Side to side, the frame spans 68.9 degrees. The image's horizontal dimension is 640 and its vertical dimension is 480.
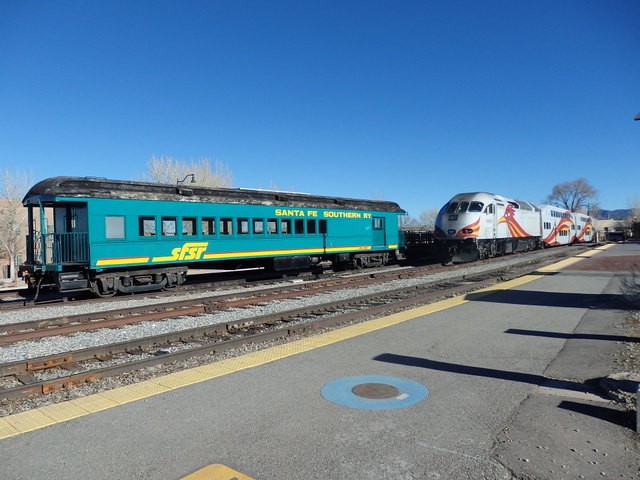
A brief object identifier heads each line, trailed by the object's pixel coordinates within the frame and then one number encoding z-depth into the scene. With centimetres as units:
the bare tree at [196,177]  4122
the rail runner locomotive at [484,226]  2481
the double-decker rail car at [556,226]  3678
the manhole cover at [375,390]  506
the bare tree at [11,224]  3275
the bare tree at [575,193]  12350
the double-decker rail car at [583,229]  5089
